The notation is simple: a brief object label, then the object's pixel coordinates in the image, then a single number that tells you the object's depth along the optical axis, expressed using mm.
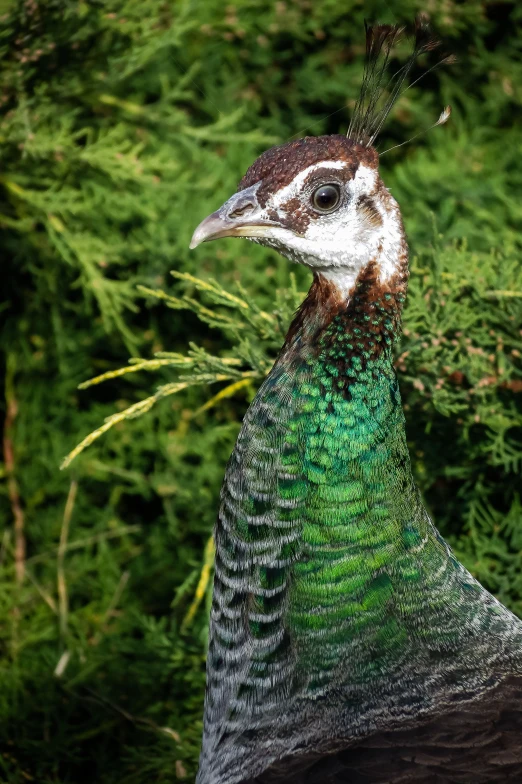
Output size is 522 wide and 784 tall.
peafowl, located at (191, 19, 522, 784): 3916
